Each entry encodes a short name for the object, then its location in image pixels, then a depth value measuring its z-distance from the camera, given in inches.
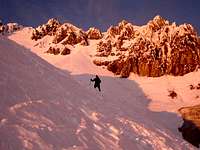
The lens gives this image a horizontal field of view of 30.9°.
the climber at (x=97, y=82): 1333.7
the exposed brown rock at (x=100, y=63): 2987.2
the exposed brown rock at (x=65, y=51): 3346.5
